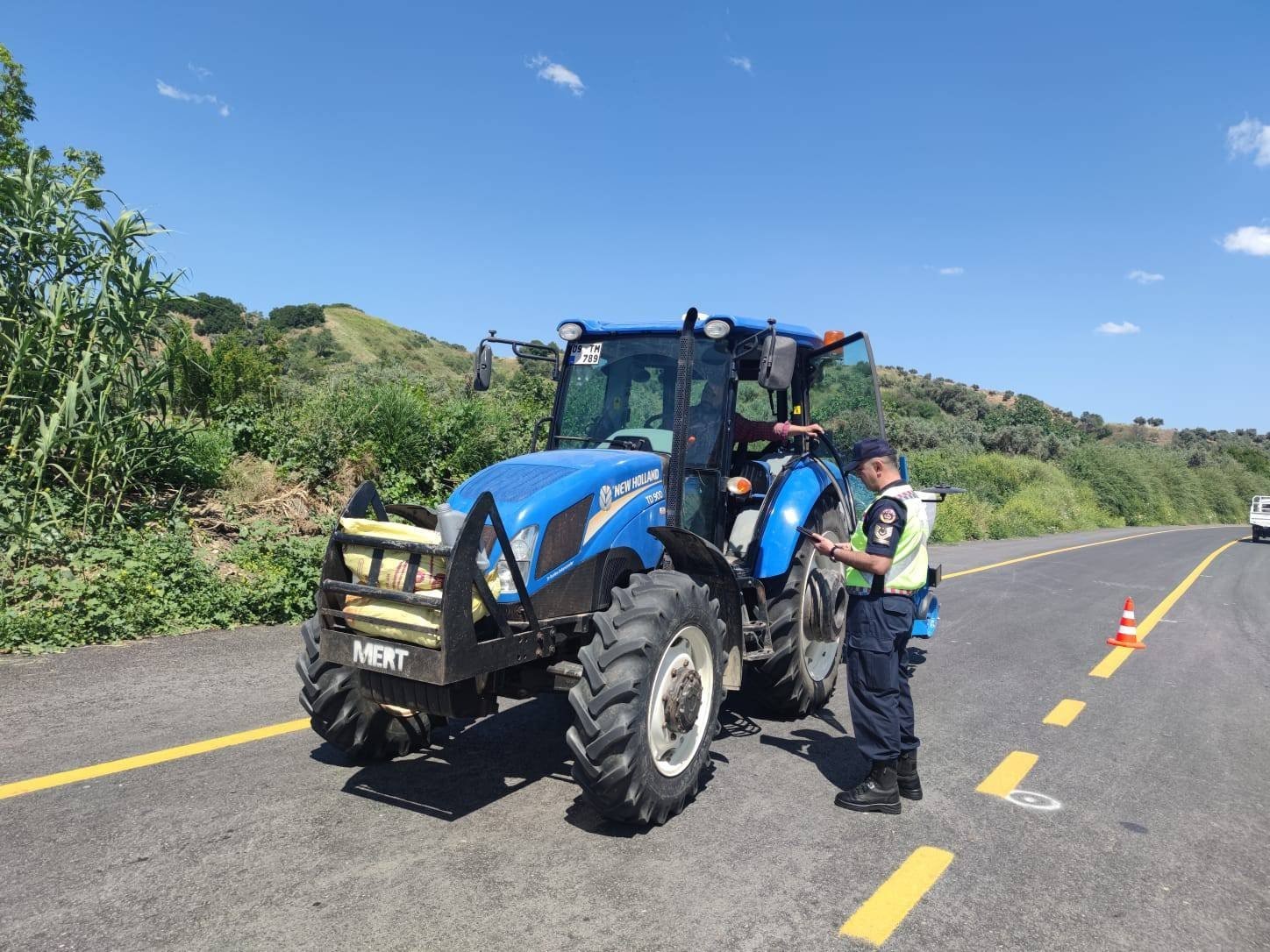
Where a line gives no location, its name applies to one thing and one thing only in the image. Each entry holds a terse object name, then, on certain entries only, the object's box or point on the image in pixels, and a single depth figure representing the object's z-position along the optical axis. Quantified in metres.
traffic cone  8.65
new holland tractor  3.54
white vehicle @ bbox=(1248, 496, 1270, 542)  32.12
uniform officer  4.16
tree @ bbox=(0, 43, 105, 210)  17.14
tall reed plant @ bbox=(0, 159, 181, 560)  7.31
